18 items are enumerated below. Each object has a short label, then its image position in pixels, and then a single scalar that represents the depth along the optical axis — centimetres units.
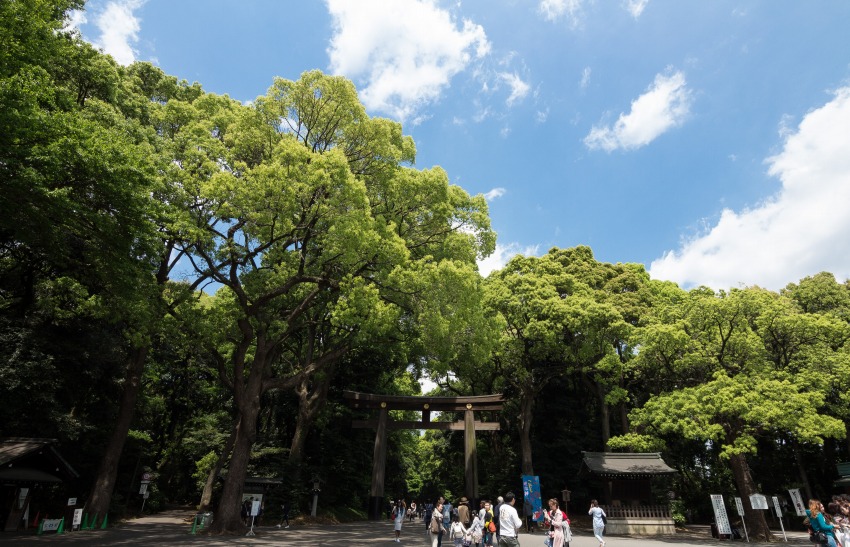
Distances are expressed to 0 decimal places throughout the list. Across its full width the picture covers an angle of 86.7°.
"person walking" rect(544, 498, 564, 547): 828
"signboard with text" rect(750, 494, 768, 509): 1520
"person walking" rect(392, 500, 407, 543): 1227
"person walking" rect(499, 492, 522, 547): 714
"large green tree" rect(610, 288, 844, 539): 1433
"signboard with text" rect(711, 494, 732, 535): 1619
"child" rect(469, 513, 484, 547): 841
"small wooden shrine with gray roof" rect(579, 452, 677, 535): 1859
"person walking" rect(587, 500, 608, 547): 1162
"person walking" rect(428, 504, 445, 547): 966
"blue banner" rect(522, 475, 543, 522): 1717
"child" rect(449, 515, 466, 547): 862
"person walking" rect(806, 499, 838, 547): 729
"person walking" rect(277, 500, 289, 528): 1632
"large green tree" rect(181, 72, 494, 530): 1147
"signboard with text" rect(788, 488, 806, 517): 1658
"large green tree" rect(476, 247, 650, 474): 1989
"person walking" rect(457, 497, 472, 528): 973
